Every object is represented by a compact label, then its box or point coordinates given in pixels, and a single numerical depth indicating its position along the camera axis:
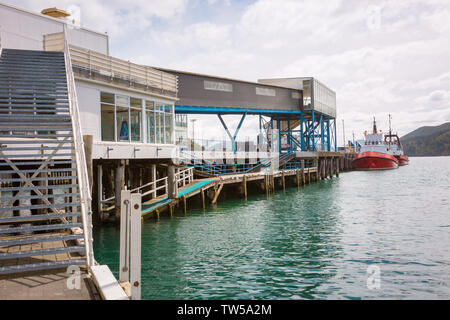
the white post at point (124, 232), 5.77
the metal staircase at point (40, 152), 7.21
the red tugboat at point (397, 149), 96.00
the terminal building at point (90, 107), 10.05
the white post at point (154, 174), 20.53
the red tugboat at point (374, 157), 74.81
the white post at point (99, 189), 17.77
